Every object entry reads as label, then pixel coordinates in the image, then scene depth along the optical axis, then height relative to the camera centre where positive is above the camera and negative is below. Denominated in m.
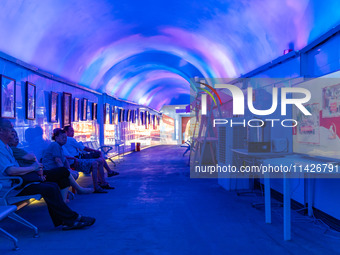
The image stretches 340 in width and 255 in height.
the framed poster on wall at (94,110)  10.22 +0.60
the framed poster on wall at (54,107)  7.00 +0.48
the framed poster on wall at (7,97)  4.80 +0.49
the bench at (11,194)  3.44 -0.69
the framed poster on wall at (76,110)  8.50 +0.51
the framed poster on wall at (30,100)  5.72 +0.52
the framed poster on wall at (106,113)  11.40 +0.58
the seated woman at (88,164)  5.94 -0.64
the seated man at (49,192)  3.56 -0.69
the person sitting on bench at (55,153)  4.93 -0.35
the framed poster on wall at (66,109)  7.71 +0.50
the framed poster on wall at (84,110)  9.17 +0.55
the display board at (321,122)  3.71 +0.10
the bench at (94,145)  9.45 -0.45
